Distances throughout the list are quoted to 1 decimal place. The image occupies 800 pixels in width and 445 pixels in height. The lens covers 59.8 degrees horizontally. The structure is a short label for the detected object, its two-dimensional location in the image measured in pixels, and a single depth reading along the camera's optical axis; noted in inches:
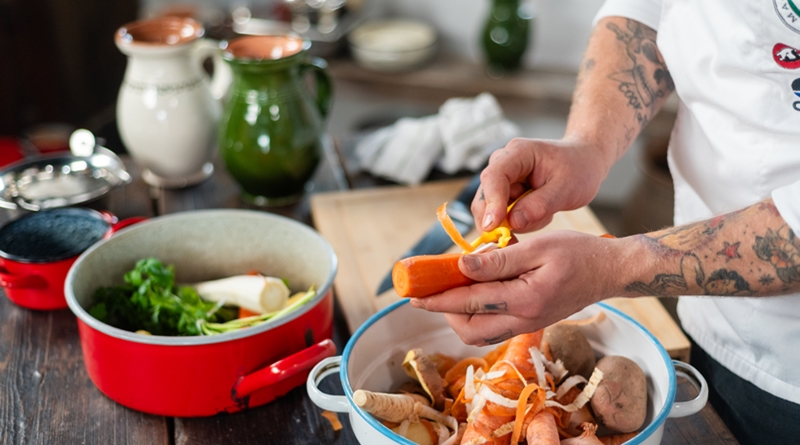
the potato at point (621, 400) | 31.9
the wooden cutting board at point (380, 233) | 46.1
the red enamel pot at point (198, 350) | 34.4
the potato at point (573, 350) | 35.3
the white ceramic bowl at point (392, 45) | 118.1
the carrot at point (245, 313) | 41.7
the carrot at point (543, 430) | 29.7
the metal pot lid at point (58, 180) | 49.8
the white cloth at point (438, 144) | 63.6
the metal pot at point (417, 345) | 30.9
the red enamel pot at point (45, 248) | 42.7
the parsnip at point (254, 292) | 41.2
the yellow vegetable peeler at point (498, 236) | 34.7
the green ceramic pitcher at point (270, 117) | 54.1
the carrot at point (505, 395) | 31.0
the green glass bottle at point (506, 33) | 113.3
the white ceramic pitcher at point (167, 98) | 55.6
